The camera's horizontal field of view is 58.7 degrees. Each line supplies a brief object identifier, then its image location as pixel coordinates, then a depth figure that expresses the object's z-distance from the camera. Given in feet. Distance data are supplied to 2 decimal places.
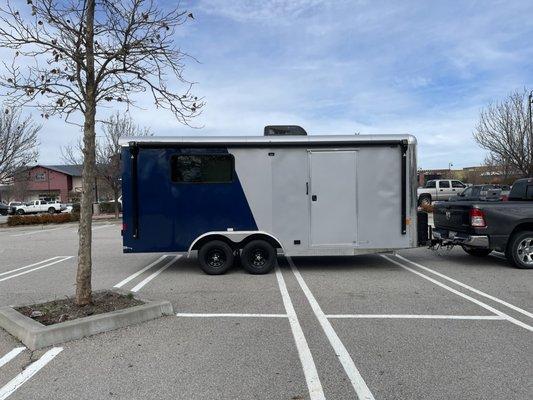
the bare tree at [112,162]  101.45
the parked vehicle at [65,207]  160.78
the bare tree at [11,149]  90.53
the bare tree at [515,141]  90.02
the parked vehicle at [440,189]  113.80
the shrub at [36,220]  95.50
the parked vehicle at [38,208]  164.83
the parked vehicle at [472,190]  82.64
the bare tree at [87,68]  18.76
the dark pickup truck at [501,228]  30.91
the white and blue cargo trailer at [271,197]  29.53
